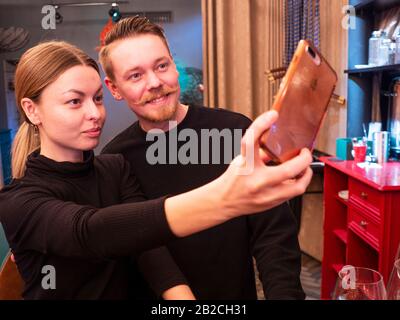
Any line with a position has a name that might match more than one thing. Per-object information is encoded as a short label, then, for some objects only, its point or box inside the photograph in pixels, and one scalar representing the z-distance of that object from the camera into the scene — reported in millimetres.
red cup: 2334
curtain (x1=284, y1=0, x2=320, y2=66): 3057
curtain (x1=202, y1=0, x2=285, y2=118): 3434
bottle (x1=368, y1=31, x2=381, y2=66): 2355
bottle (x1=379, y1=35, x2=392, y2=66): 2287
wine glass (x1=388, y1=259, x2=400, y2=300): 758
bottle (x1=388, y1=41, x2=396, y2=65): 2252
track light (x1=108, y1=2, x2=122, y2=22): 4016
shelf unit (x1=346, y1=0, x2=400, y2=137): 2547
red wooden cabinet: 1832
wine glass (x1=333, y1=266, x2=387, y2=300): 707
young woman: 538
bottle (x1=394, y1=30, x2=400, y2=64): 2188
